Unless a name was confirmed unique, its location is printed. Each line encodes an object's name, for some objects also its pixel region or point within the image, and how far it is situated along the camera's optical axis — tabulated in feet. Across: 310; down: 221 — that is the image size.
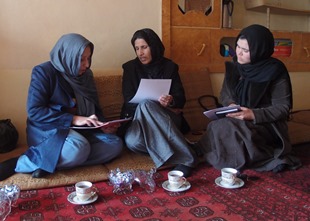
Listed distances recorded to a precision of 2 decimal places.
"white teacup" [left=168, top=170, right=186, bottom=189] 5.09
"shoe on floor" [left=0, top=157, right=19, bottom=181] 5.35
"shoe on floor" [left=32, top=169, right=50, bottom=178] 5.32
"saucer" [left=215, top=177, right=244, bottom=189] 5.19
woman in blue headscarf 5.38
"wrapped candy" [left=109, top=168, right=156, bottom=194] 5.07
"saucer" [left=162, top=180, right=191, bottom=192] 5.08
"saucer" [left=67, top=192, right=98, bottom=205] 4.57
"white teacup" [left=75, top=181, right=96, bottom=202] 4.57
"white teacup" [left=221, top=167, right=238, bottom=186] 5.21
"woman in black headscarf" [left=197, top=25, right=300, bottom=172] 6.02
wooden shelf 9.48
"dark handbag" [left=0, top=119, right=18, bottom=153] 6.53
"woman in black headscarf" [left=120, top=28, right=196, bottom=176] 6.04
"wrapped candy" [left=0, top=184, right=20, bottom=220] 4.14
